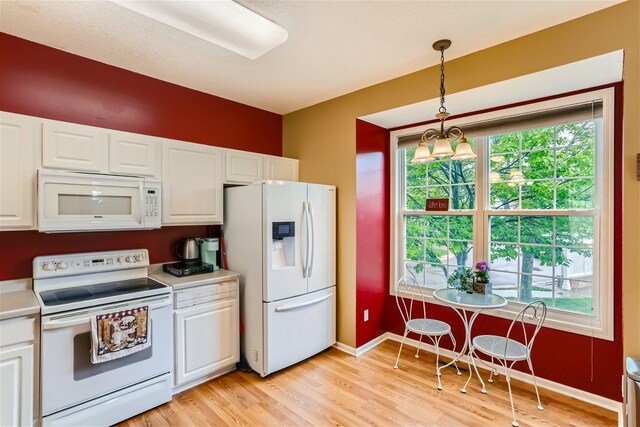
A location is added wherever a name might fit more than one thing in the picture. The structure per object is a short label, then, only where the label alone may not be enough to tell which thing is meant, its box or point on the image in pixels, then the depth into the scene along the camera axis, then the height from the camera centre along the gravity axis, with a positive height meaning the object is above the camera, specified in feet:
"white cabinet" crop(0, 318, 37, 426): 5.82 -3.05
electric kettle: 9.62 -1.14
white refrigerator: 8.96 -1.63
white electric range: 6.30 -2.81
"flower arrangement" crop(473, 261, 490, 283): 8.95 -1.72
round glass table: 8.05 -2.36
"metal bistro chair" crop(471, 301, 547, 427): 7.39 -3.35
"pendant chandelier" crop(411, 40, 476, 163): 6.89 +1.52
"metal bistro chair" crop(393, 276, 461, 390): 9.22 -3.42
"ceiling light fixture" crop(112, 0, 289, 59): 5.43 +3.58
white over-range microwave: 6.82 +0.25
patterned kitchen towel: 6.59 -2.66
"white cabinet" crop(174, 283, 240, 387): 8.15 -3.44
